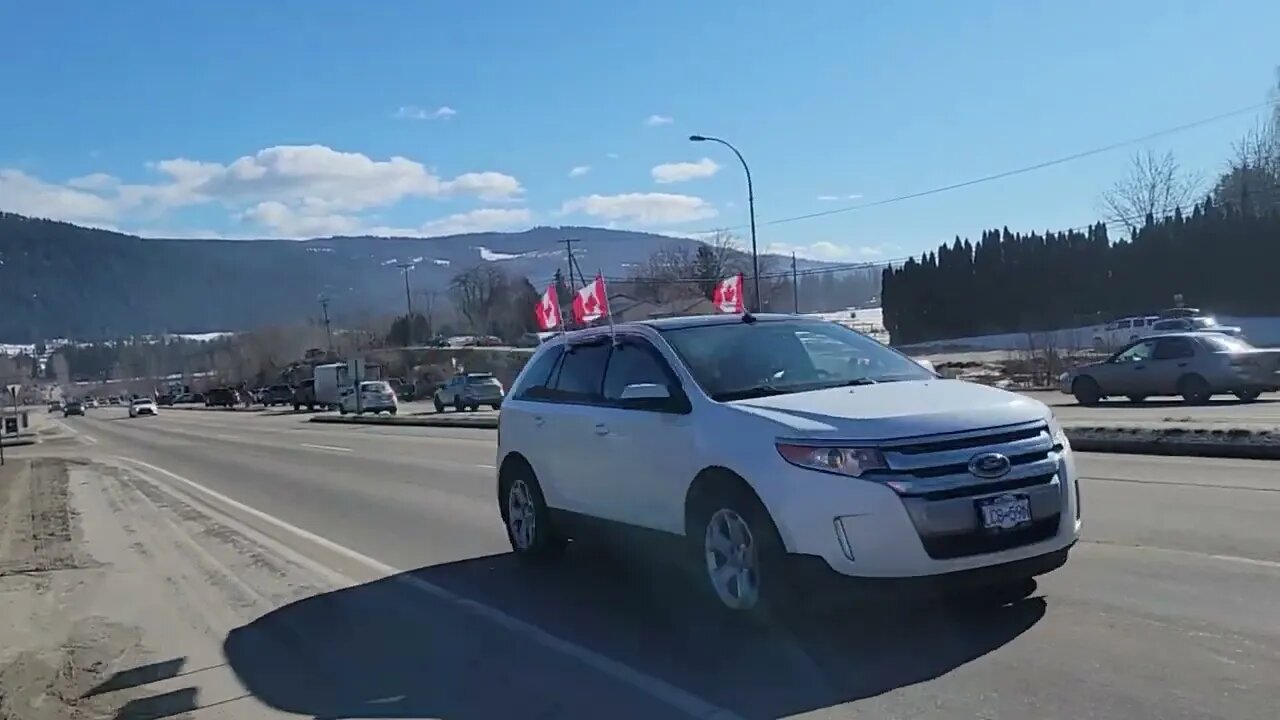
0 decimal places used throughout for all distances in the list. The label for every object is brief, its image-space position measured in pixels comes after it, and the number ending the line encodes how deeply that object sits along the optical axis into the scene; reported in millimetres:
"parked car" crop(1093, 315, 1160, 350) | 54406
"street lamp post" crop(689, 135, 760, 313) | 41256
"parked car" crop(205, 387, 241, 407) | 107875
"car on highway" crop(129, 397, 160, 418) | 92812
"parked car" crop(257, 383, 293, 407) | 92438
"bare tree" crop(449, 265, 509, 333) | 167250
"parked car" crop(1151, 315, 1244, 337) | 43578
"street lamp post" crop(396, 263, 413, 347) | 139875
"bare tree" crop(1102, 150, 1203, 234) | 89812
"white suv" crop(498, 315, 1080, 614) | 6195
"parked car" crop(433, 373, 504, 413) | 50812
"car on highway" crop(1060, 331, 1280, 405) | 25422
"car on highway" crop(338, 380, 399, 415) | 57156
